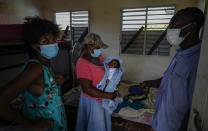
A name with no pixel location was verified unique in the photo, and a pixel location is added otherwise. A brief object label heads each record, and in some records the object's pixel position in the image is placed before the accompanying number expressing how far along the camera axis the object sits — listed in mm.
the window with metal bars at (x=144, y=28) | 2852
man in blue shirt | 835
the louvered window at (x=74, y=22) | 3504
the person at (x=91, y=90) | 1104
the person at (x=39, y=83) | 682
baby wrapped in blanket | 1195
